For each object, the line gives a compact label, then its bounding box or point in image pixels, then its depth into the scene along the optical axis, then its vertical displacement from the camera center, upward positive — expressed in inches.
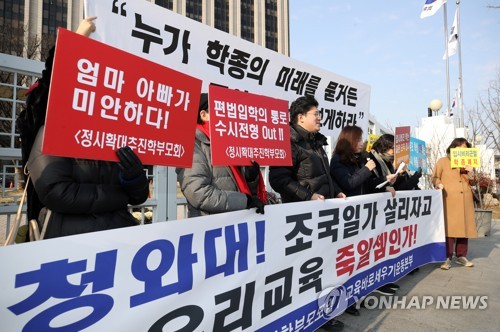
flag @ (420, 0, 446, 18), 428.8 +218.3
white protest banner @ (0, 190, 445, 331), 43.4 -18.0
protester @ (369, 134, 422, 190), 150.4 +4.5
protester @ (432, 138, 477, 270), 172.1 -17.9
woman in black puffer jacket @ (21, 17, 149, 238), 57.3 -2.0
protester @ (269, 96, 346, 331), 105.3 +2.8
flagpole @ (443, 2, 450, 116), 443.1 +143.0
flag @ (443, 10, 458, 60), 476.9 +192.8
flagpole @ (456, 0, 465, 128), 459.8 +155.4
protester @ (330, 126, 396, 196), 118.8 +3.5
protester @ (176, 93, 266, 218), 80.0 -2.4
